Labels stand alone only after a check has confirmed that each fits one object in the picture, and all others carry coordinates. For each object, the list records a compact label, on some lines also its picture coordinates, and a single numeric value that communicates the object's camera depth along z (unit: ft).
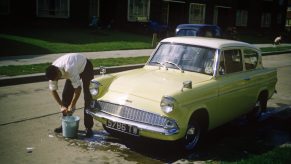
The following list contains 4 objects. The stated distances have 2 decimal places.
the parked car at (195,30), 61.31
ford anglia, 17.93
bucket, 19.90
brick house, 82.74
